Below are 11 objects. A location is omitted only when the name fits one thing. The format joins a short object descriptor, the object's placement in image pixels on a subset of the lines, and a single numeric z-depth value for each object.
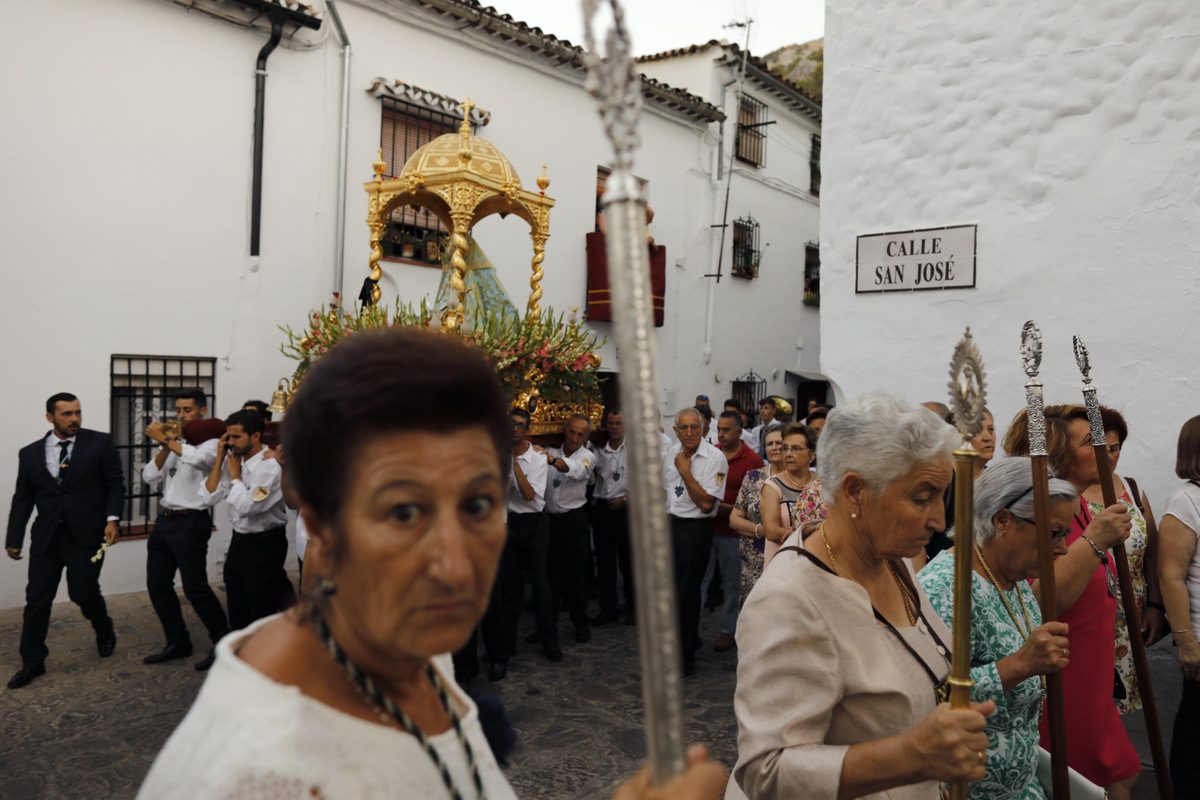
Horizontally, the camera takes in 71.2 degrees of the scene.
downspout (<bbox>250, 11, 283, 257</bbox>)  8.78
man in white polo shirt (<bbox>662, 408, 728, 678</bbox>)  6.01
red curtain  12.52
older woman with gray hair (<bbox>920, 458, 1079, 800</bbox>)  2.23
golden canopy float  6.81
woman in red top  2.80
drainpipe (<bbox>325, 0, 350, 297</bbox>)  9.56
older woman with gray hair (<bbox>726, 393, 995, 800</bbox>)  1.71
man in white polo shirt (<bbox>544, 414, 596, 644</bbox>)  6.64
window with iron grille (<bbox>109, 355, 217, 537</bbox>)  8.12
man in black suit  5.61
